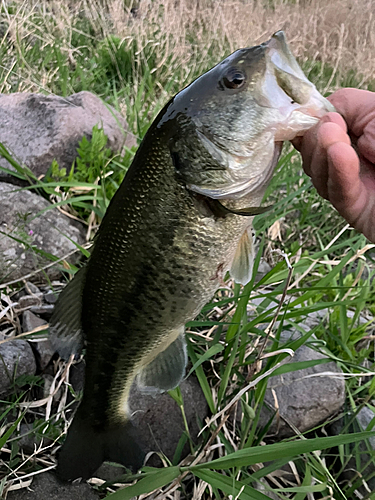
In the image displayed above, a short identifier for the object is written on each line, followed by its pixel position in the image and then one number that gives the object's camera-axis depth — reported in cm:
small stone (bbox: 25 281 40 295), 49
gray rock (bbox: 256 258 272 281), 58
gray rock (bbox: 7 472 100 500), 35
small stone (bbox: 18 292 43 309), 48
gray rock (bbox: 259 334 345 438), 43
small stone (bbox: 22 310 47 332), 45
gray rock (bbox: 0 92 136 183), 62
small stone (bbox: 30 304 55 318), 47
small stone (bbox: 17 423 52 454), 37
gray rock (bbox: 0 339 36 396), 39
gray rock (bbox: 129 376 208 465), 41
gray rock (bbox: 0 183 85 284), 50
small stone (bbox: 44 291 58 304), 49
